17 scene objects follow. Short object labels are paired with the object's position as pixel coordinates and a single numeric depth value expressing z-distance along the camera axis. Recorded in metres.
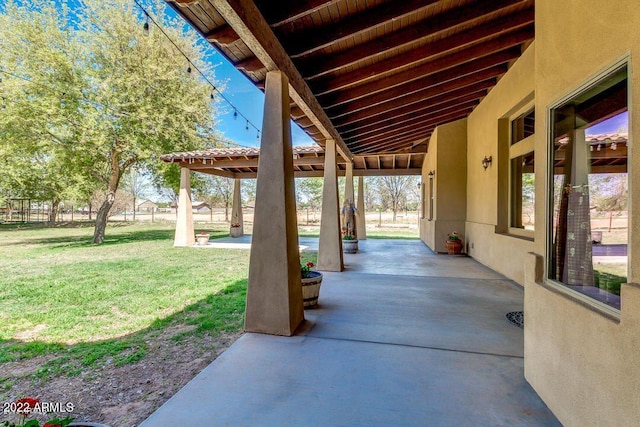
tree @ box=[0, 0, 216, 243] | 10.03
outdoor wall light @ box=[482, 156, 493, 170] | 6.32
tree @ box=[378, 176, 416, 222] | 30.44
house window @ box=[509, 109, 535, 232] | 5.01
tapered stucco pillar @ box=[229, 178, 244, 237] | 13.95
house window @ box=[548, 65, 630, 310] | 1.50
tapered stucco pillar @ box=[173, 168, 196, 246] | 11.01
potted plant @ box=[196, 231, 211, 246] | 11.03
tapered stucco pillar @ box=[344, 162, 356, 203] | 9.88
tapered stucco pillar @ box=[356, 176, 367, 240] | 12.58
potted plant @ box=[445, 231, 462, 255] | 8.38
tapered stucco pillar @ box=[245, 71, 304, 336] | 3.14
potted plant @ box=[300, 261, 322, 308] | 3.87
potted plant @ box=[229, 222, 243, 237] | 14.02
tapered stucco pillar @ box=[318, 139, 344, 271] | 6.29
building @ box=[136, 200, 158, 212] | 46.96
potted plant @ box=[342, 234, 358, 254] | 8.89
